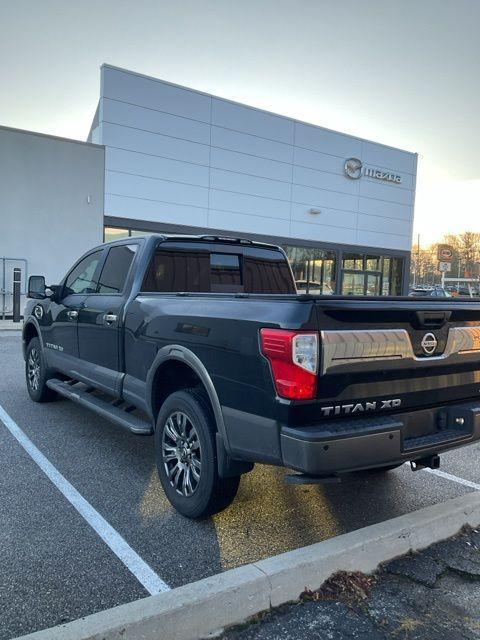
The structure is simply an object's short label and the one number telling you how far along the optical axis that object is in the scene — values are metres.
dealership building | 18.19
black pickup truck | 2.79
